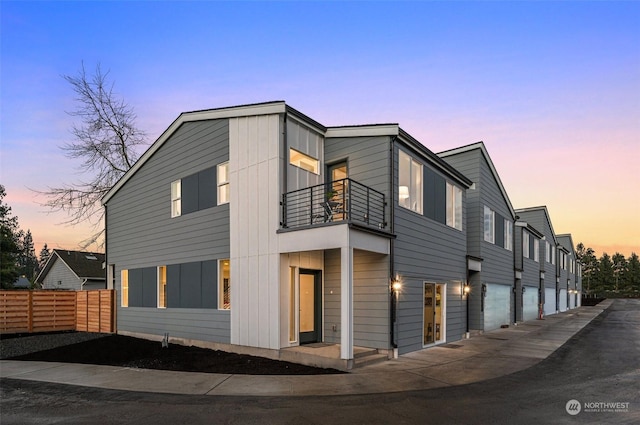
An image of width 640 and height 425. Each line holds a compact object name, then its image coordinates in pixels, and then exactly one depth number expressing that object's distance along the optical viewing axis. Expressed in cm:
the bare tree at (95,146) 2341
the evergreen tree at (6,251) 2973
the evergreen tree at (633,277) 9204
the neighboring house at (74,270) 3161
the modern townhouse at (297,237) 1070
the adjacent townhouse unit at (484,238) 1736
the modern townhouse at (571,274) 4091
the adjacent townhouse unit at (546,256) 3027
